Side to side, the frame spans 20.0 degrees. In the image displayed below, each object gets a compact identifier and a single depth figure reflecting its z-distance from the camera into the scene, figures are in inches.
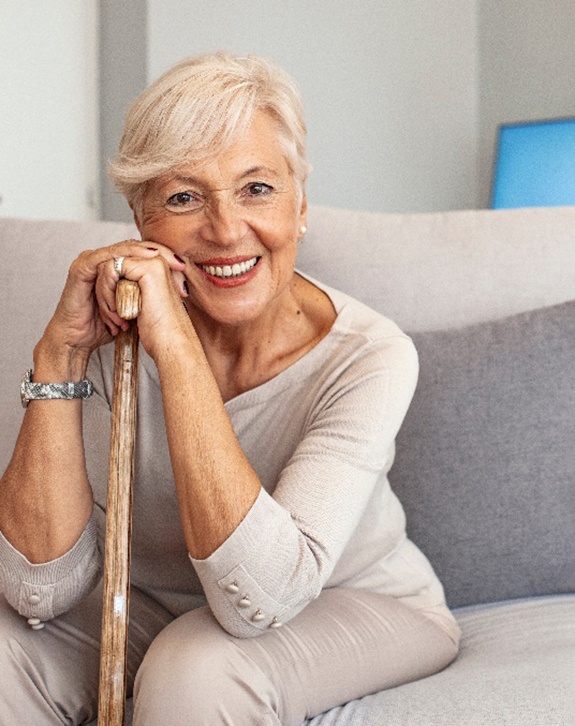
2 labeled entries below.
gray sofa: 56.2
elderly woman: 46.0
